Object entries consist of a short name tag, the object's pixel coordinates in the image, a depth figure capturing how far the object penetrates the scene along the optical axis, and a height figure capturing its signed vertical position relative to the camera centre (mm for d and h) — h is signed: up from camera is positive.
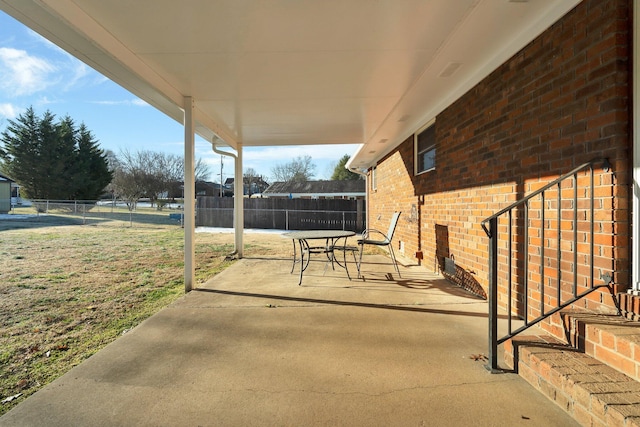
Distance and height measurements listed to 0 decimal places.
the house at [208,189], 47644 +3709
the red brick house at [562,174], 1980 +299
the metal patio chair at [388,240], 5348 -436
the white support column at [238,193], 7547 +462
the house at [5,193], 22228 +1408
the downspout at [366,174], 11792 +1435
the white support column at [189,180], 4480 +452
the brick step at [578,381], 1418 -843
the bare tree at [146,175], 30170 +3639
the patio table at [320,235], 4904 -347
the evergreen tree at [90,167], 28078 +3959
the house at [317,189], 29578 +2279
